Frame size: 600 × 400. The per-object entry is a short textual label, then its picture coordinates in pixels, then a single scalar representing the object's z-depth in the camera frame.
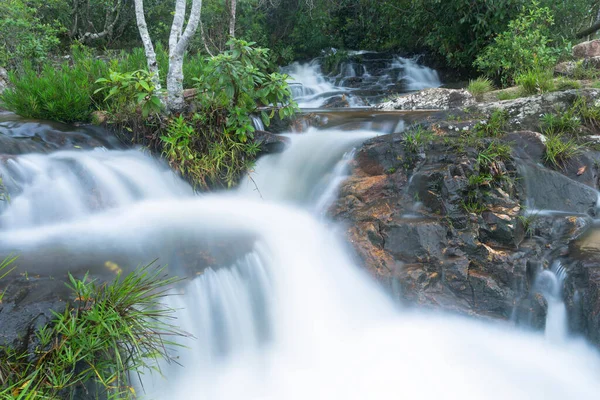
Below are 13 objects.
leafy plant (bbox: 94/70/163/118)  4.47
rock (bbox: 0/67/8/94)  8.27
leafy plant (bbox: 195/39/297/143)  4.65
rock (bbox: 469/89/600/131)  5.11
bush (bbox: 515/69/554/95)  5.83
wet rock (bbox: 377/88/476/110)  6.95
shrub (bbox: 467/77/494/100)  7.00
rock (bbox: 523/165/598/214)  4.14
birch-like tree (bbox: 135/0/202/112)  4.85
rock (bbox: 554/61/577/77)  6.97
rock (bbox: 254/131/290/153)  5.29
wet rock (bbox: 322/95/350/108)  8.51
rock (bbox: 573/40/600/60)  7.64
